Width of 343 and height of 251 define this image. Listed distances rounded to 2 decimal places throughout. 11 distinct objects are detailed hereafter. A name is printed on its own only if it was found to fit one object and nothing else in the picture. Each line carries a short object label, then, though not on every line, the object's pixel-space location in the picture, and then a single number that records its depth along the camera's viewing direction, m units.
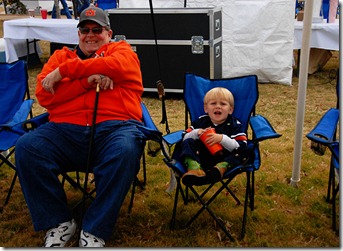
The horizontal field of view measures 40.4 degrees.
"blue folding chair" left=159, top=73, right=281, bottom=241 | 2.89
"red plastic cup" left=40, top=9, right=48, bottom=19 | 7.37
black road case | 5.41
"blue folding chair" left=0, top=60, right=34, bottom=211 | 3.51
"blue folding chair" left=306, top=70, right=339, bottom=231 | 2.52
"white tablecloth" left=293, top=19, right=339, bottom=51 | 6.15
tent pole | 3.02
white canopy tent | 6.23
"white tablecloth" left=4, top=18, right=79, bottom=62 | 6.82
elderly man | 2.50
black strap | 3.14
